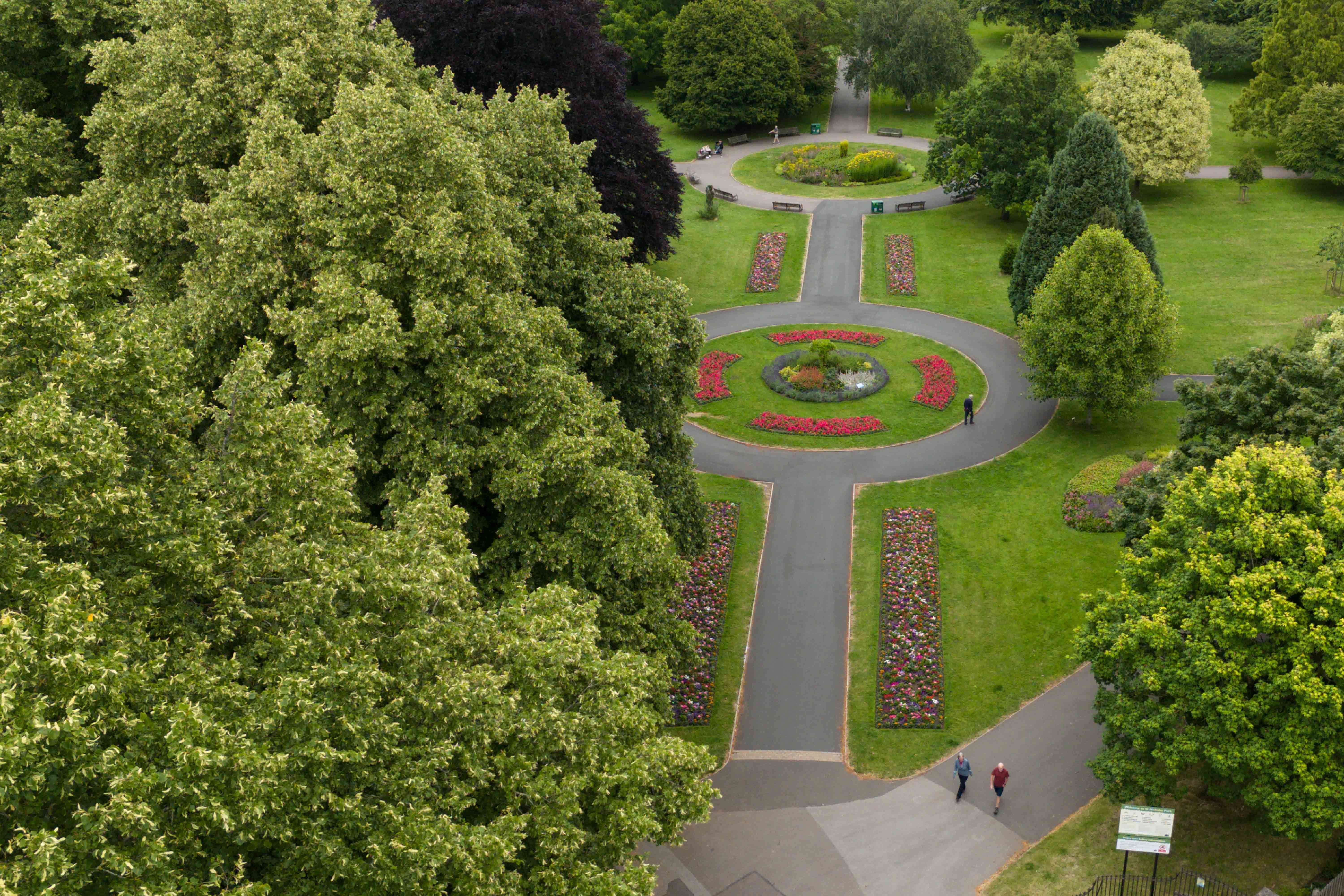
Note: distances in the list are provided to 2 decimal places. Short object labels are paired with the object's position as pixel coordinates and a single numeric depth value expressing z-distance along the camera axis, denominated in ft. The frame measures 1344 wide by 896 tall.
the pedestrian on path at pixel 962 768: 87.30
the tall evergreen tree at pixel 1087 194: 144.25
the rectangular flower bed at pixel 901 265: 184.96
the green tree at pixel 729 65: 252.62
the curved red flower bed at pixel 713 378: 153.38
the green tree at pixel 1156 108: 203.00
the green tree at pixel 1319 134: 205.36
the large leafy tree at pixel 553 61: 138.62
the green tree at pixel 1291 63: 217.15
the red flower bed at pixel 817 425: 142.82
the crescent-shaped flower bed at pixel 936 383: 149.18
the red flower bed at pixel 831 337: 167.32
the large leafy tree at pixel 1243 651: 71.26
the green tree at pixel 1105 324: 131.85
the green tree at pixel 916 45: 255.91
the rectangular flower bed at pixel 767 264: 188.44
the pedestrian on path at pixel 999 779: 85.76
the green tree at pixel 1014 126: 191.52
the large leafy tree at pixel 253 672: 45.03
